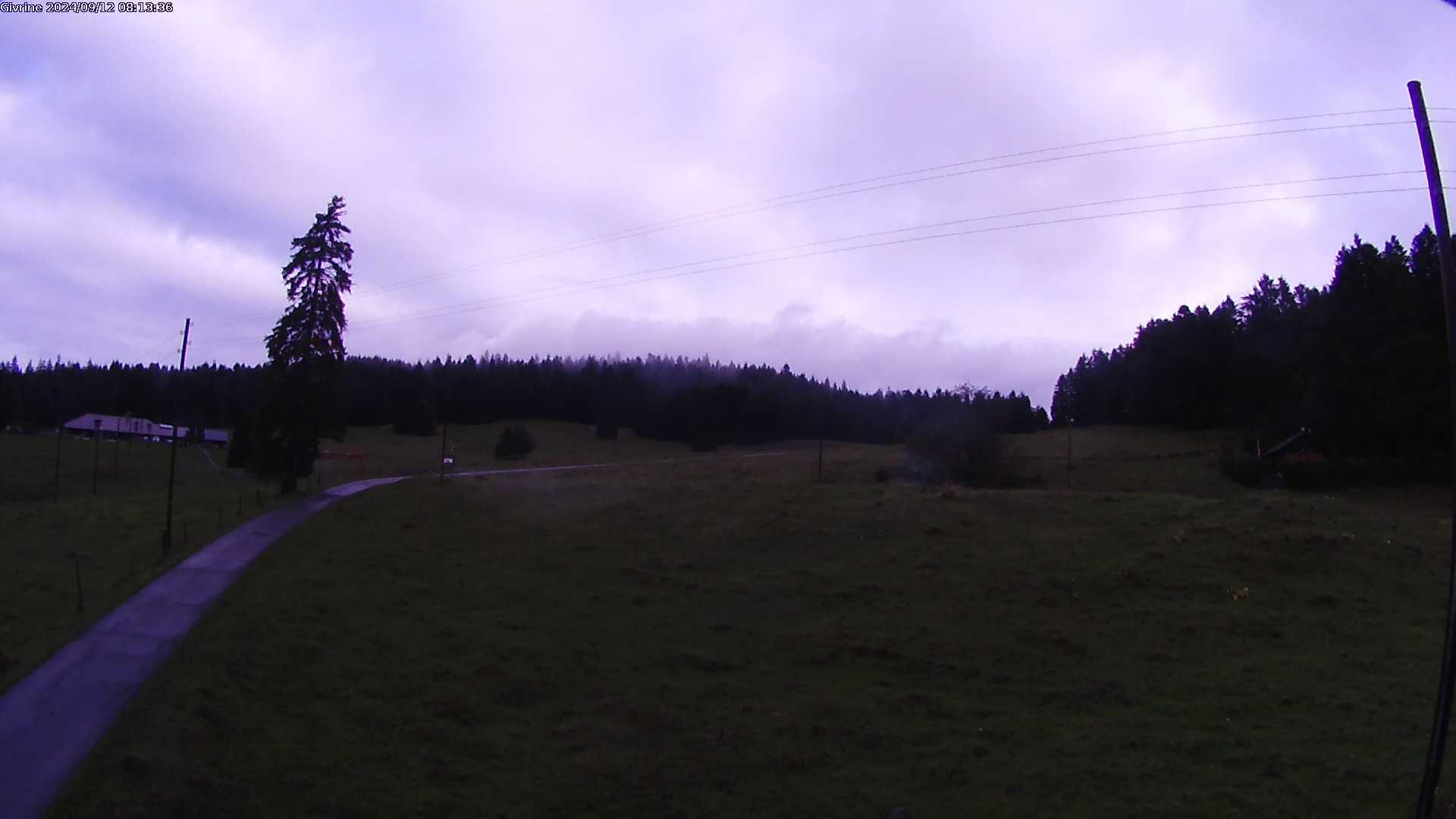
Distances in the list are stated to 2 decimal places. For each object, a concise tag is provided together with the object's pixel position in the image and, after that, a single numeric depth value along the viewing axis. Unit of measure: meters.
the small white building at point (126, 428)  127.94
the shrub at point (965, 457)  59.84
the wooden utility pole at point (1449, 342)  11.61
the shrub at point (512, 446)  95.12
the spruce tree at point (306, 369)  52.09
